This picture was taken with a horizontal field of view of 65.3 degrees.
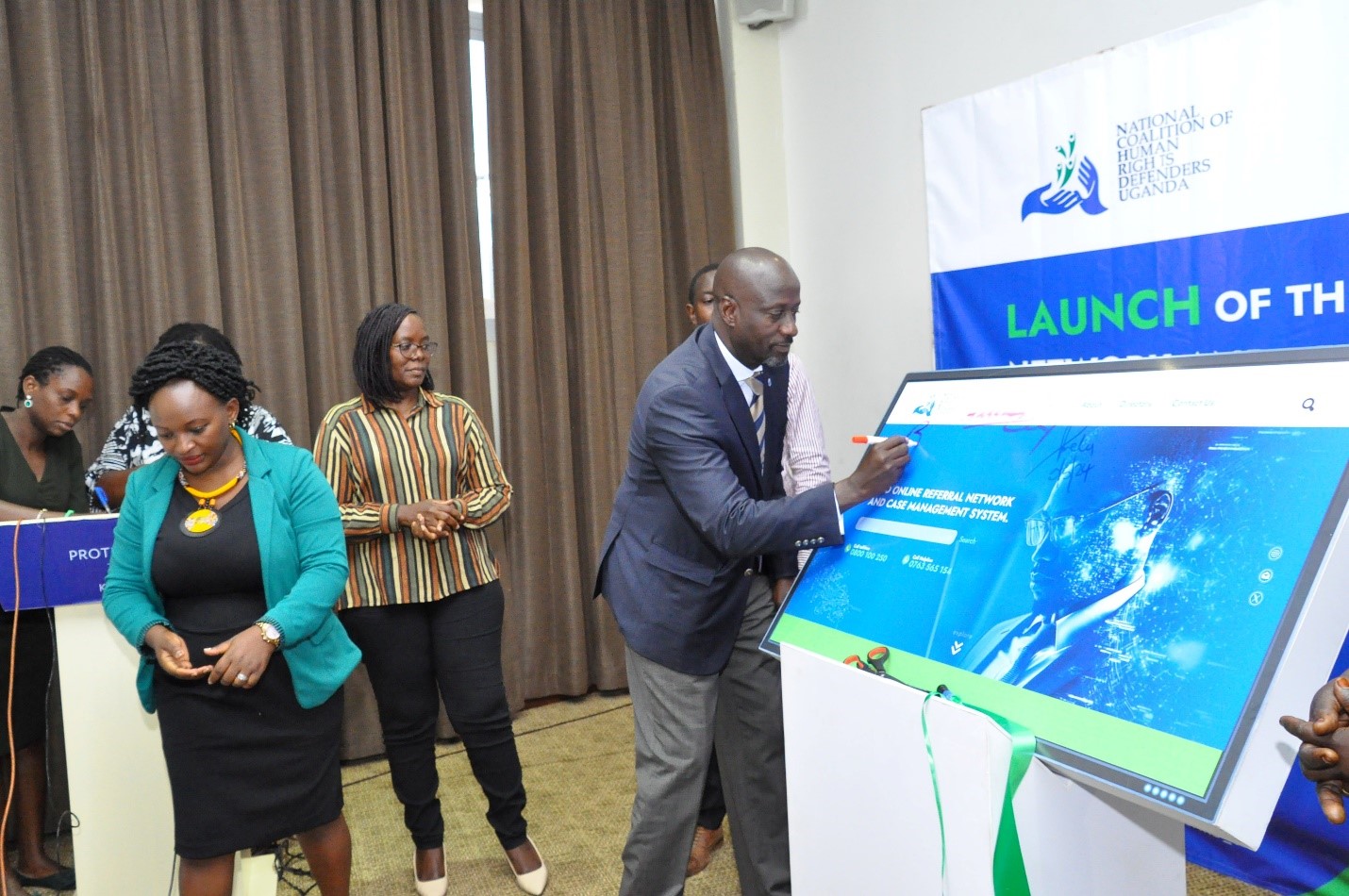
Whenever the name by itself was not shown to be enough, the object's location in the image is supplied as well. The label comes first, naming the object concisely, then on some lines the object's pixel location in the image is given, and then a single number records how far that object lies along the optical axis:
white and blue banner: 2.62
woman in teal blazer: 2.07
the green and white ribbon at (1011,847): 1.41
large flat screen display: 1.30
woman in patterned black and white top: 2.85
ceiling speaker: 4.43
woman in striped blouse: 2.75
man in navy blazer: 1.96
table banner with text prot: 2.40
